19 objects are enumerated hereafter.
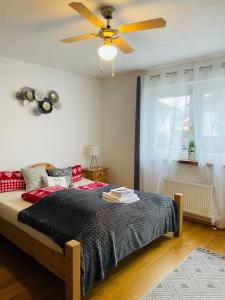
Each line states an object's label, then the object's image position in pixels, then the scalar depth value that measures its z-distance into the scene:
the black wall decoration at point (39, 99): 3.65
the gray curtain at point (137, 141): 4.12
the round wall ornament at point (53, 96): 3.98
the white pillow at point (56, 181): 3.41
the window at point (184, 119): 3.66
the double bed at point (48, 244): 1.77
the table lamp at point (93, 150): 4.46
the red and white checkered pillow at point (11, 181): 3.28
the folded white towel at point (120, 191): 2.69
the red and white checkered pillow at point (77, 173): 4.01
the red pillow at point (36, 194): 2.77
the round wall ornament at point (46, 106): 3.87
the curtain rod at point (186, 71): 3.34
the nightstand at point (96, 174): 4.36
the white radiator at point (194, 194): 3.42
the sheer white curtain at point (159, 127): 3.71
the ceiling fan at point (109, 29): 1.78
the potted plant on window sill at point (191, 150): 3.69
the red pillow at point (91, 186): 3.37
